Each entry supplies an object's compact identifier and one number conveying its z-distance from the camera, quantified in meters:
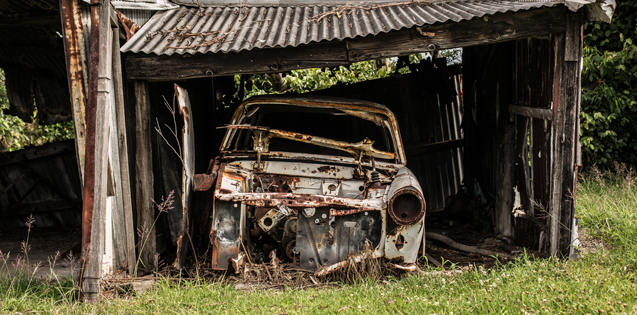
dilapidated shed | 3.74
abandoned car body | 3.69
